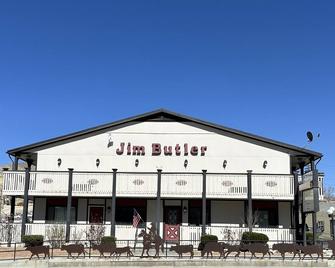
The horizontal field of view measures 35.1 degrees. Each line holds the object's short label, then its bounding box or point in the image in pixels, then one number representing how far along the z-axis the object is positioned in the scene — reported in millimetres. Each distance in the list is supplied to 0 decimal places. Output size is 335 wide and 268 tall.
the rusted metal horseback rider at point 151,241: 21812
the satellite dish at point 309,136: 32031
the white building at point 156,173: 29209
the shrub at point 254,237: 25684
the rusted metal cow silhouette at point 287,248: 21703
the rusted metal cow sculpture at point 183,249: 21625
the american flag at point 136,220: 27703
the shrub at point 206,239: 25755
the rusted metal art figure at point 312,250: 21891
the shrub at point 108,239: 25769
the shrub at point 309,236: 33962
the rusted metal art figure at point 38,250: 20719
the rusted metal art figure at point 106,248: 21453
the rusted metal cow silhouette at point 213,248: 21594
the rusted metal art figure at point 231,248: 21875
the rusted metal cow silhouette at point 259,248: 21547
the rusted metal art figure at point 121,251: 21438
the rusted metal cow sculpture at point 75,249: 21250
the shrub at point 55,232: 27922
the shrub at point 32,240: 26125
